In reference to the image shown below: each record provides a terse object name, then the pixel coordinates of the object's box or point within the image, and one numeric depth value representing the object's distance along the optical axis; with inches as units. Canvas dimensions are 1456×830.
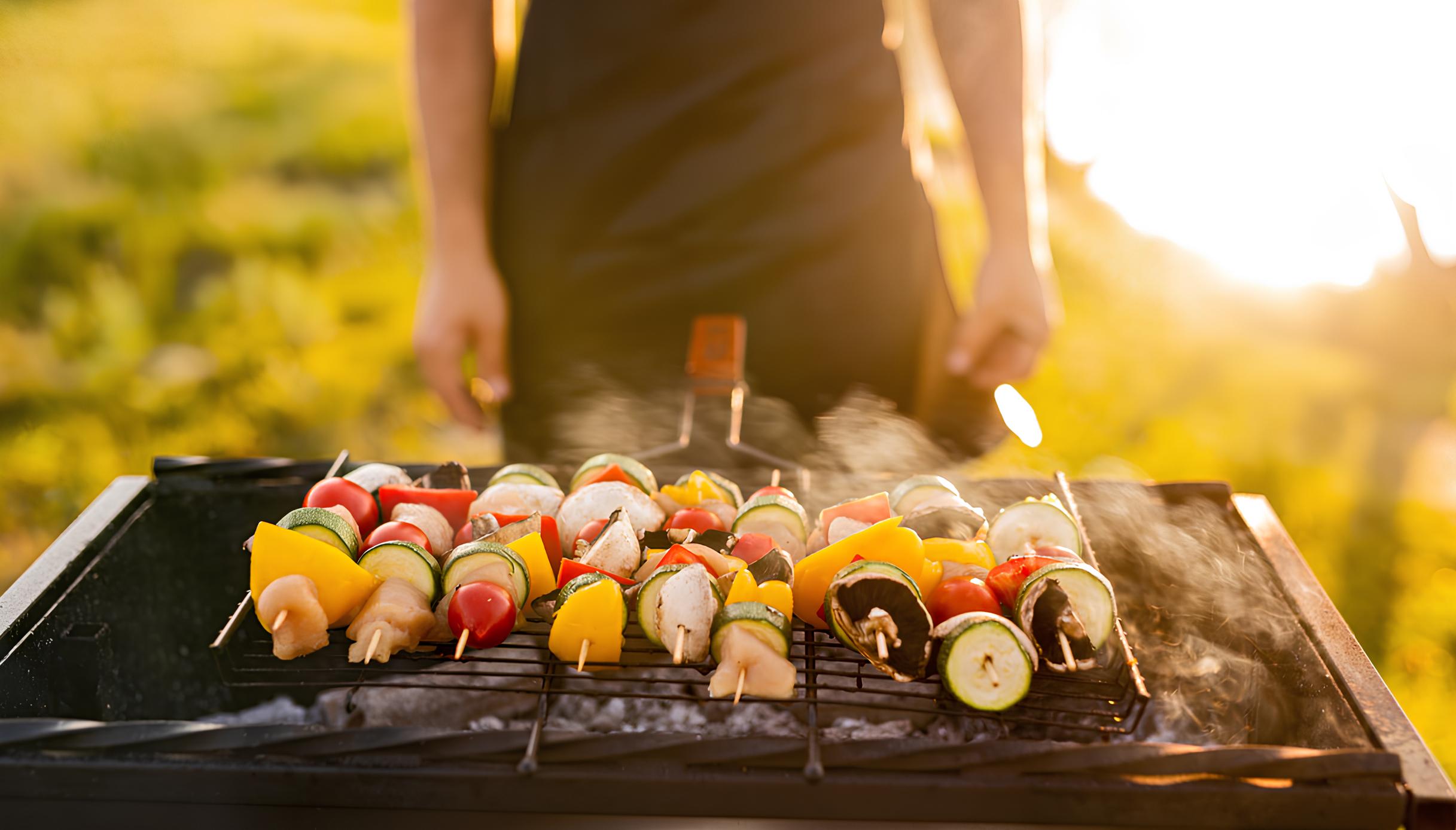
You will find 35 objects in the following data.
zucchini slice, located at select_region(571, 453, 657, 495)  41.0
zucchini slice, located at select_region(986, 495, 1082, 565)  38.6
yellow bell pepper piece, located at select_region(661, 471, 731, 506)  40.6
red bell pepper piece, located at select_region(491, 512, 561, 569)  38.7
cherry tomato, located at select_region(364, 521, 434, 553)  38.0
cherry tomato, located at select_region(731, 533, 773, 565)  38.0
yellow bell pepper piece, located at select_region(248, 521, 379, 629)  35.9
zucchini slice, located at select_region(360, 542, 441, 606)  36.9
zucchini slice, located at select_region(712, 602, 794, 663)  35.0
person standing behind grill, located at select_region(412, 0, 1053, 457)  48.8
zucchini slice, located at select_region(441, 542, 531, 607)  36.7
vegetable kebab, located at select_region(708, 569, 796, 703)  34.7
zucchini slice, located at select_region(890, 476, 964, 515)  40.2
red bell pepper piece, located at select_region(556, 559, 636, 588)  37.4
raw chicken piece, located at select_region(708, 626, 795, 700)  34.8
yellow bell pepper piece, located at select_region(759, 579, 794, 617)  36.1
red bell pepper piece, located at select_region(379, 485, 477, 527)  39.9
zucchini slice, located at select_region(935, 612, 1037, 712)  34.5
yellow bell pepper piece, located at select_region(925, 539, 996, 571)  37.7
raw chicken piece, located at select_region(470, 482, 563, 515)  39.7
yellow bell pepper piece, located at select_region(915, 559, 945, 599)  37.1
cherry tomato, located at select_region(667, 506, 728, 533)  39.4
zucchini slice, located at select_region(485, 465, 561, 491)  41.3
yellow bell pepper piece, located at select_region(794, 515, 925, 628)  36.9
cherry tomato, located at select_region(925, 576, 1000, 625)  36.3
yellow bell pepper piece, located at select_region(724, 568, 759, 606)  36.1
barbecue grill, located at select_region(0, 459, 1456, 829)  32.3
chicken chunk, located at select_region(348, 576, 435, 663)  35.5
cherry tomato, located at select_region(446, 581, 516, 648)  35.7
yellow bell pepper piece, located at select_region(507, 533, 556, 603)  37.5
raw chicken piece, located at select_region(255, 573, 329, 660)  35.4
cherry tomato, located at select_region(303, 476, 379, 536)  39.2
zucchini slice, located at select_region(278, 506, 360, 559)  37.1
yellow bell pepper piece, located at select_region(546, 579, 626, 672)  35.3
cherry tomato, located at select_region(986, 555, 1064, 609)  36.7
